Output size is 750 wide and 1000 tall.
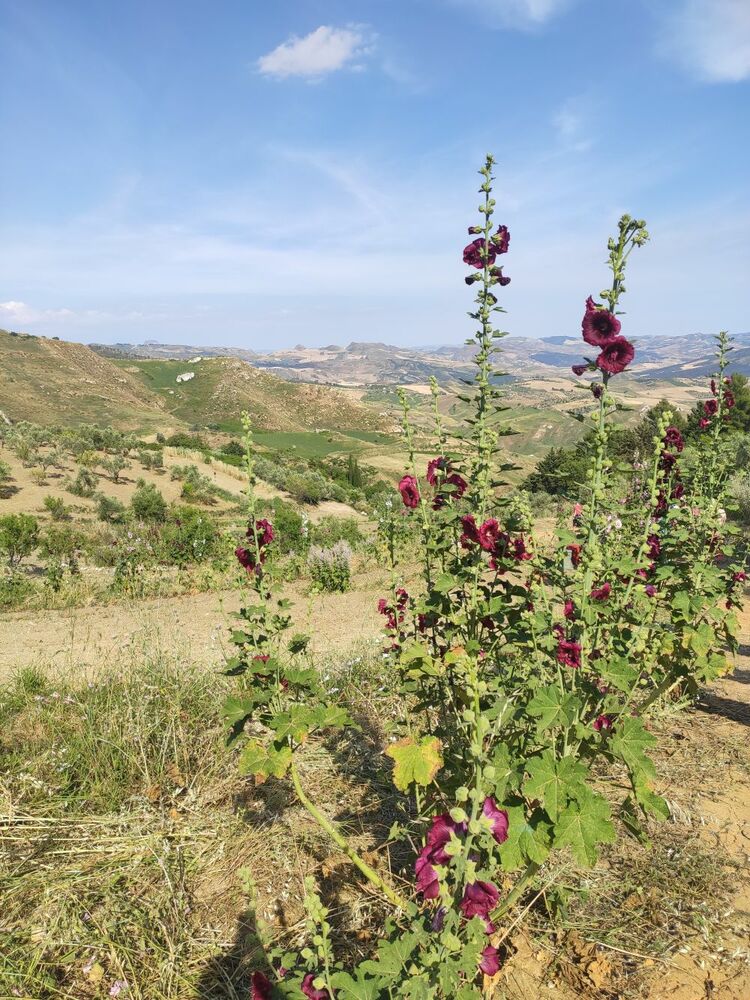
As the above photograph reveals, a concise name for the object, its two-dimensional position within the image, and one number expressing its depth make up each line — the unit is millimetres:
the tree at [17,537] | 12055
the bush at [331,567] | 10680
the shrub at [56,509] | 16938
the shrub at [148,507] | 16797
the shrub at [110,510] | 17203
